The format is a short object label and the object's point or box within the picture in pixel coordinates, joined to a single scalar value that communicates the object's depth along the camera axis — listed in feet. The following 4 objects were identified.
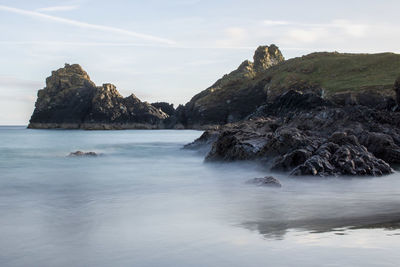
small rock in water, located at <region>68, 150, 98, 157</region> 85.97
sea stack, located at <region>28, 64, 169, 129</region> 426.10
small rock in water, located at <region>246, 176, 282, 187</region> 39.04
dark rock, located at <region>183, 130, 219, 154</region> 90.42
